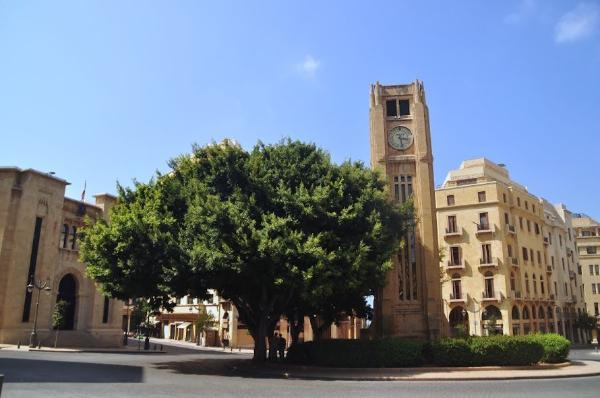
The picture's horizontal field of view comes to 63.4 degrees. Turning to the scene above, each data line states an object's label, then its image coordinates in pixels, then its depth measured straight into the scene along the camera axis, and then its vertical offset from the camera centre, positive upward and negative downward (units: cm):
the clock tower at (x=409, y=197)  2811 +712
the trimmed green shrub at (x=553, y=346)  2380 -142
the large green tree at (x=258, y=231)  1977 +359
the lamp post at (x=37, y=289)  3281 +166
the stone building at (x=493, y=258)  5297 +656
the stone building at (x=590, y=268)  7788 +789
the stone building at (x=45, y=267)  3531 +356
